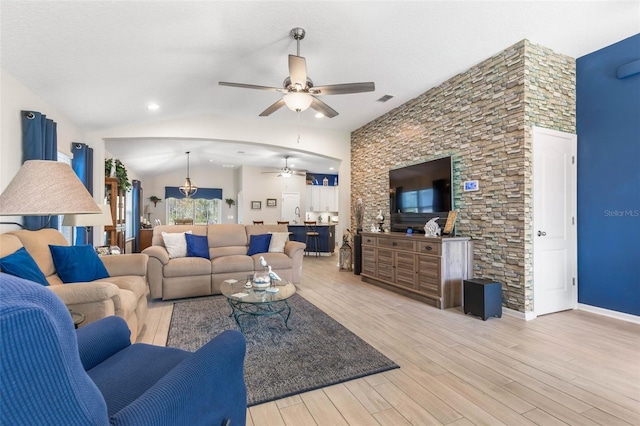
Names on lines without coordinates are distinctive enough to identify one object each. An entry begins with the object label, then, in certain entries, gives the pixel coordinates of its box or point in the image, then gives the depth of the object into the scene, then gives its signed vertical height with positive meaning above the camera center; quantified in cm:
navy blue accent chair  53 -55
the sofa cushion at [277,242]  517 -49
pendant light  969 +85
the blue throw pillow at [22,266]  201 -36
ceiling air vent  491 +191
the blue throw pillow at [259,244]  506 -51
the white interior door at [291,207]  1119 +25
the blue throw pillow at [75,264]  272 -47
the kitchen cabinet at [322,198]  1188 +62
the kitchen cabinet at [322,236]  908 -68
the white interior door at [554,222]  349 -9
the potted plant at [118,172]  562 +82
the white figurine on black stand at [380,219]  563 -11
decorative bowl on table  323 -73
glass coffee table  290 -81
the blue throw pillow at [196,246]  464 -51
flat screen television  434 +33
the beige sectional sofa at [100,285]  216 -58
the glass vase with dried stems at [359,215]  626 -3
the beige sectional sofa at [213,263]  416 -72
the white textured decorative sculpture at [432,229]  420 -21
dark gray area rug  213 -118
